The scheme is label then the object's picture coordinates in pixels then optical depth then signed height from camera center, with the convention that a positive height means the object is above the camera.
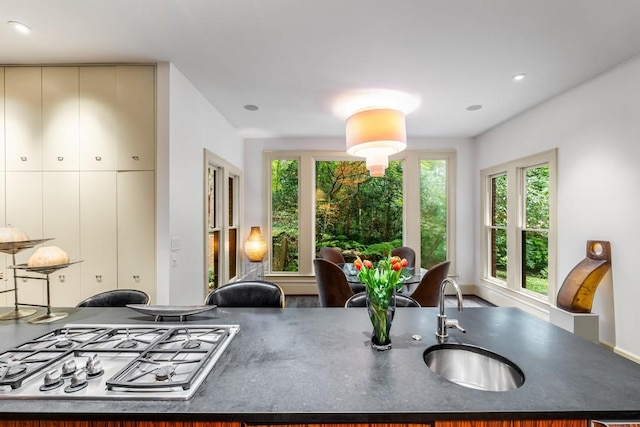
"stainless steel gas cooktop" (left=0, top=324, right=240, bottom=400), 0.95 -0.54
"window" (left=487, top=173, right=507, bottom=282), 4.84 -0.19
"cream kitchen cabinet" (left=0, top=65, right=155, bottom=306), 2.79 +0.50
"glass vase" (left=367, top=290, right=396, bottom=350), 1.28 -0.42
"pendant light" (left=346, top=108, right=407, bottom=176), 3.36 +0.93
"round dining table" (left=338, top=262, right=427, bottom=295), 3.29 -0.70
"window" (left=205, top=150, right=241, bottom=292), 3.79 -0.08
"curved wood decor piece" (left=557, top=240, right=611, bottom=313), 2.96 -0.62
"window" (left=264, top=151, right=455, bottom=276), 5.54 +0.18
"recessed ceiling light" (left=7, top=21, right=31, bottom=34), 2.18 +1.39
